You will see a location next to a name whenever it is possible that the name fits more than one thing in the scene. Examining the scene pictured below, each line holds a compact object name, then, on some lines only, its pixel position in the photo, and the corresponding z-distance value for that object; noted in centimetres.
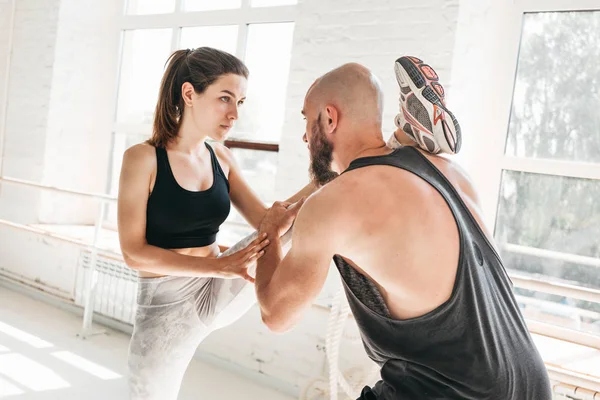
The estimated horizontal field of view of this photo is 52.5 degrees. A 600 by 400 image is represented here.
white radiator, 409
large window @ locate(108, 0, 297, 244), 396
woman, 181
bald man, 118
